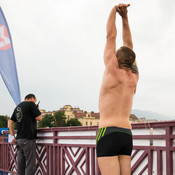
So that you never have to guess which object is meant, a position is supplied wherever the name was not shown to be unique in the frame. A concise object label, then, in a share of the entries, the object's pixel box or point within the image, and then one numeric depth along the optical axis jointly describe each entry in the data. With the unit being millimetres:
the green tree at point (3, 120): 89531
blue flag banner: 8275
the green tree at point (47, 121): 95669
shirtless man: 2549
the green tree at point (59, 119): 96475
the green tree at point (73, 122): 99500
